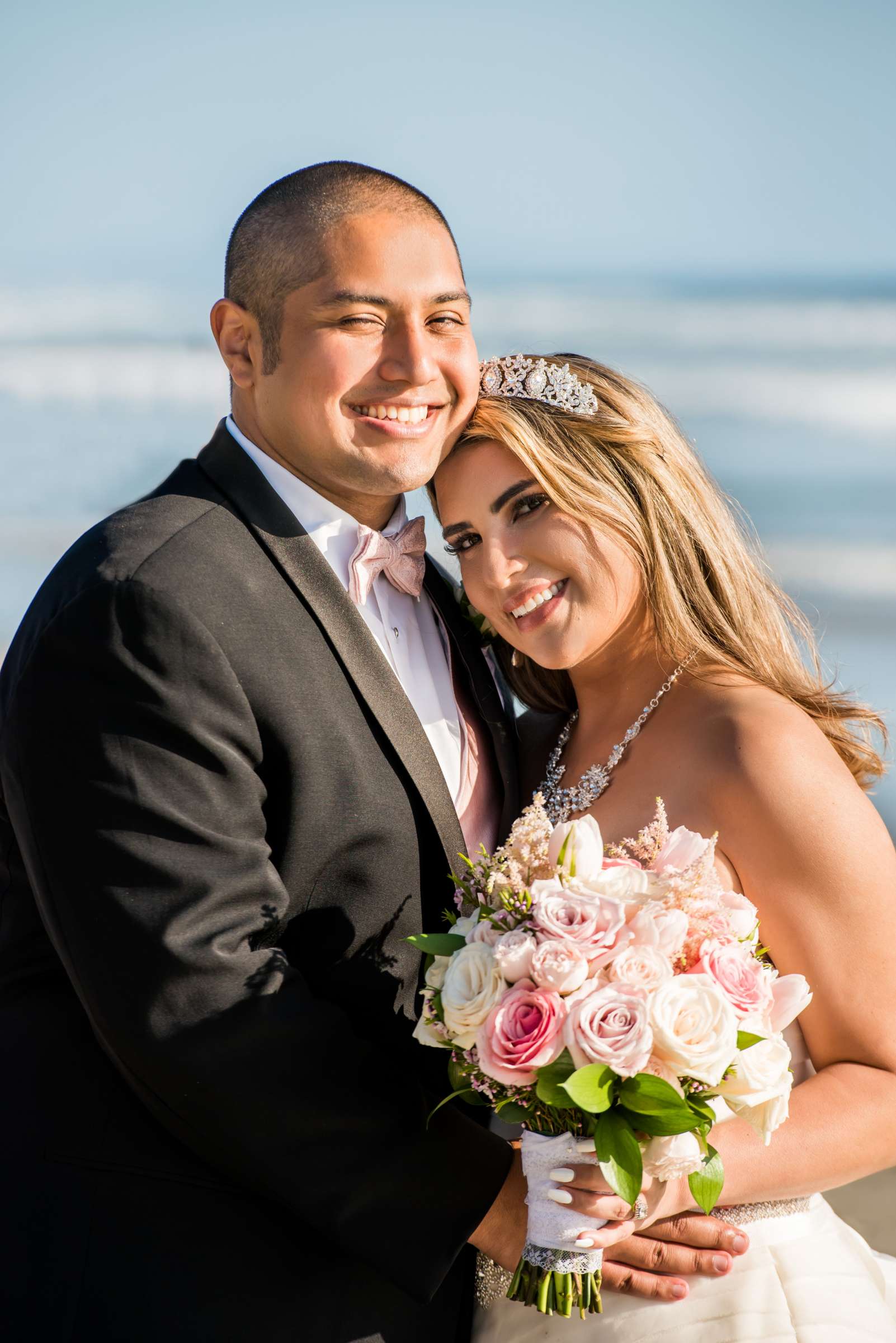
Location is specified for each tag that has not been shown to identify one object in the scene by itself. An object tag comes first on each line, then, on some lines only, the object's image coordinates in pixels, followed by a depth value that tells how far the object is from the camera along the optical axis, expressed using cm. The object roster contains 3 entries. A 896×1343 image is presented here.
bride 309
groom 272
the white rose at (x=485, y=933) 265
